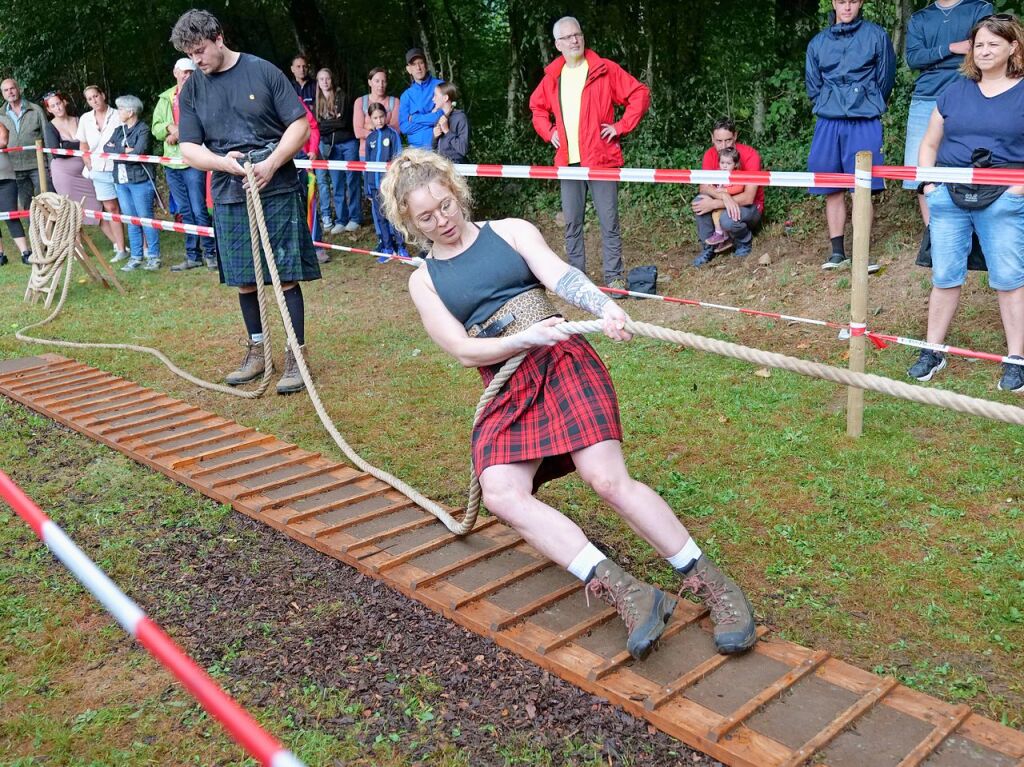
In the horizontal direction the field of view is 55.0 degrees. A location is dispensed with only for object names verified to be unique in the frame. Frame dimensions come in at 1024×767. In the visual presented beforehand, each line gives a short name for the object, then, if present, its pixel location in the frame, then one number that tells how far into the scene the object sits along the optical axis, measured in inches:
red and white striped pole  55.2
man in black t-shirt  205.9
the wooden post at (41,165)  365.4
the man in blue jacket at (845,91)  262.4
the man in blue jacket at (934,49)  243.6
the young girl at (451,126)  342.3
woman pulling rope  114.7
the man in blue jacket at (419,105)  347.3
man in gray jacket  401.8
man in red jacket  293.6
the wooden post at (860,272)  163.5
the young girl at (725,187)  304.8
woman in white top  382.6
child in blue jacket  365.1
